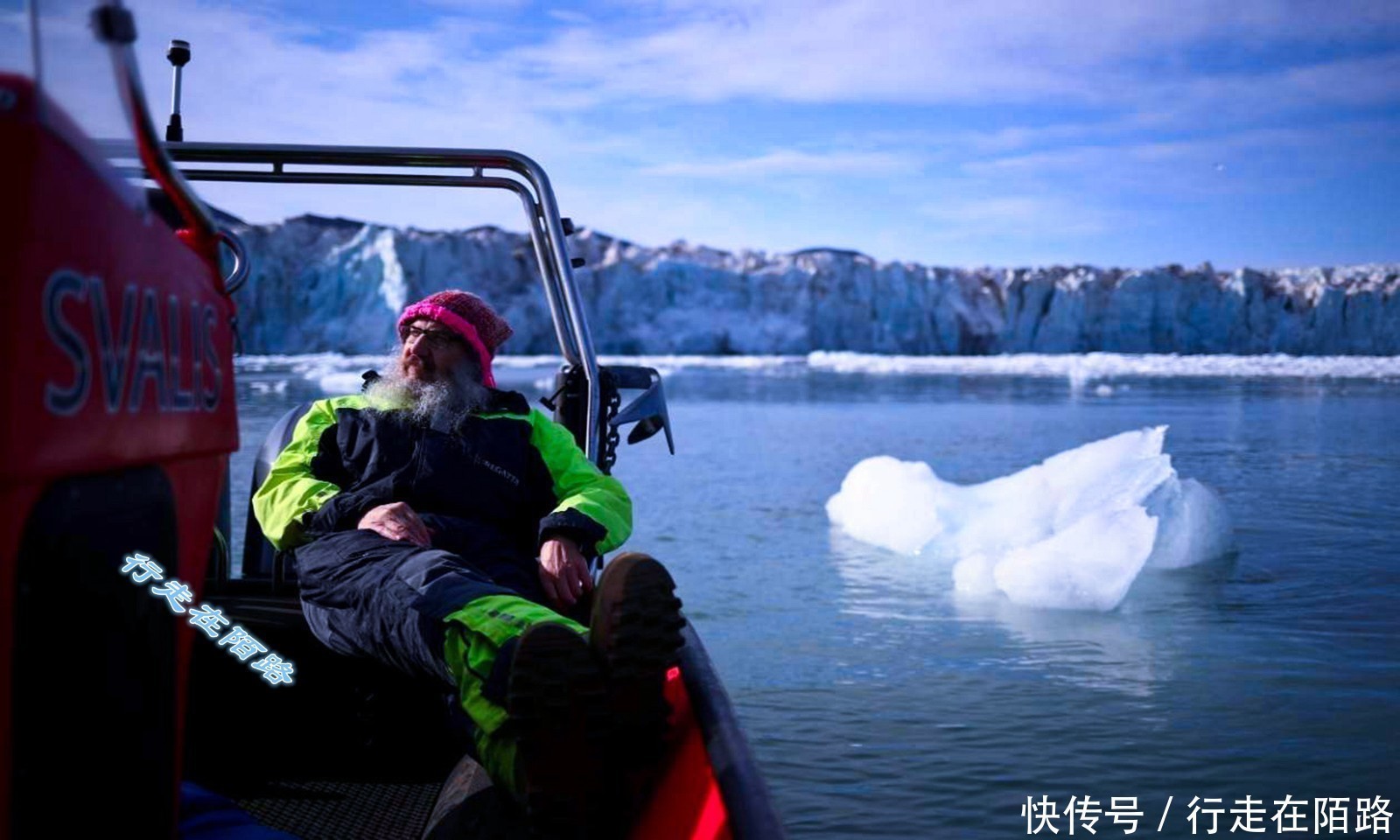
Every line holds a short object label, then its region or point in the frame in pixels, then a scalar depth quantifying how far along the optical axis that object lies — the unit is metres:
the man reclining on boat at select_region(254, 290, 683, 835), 1.53
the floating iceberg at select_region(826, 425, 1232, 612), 5.00
